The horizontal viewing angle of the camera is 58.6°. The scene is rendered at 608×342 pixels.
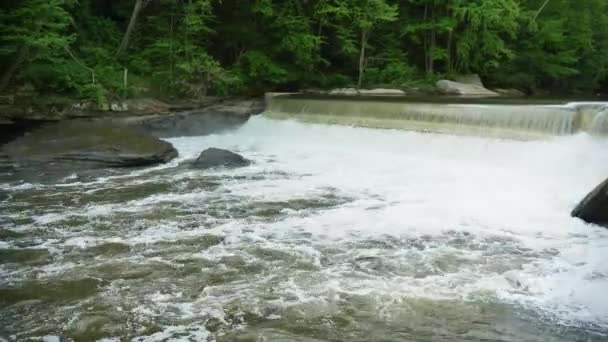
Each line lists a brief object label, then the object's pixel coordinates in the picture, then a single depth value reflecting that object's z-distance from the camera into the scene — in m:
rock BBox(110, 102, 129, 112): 13.67
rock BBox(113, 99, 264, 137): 13.59
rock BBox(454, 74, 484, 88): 20.11
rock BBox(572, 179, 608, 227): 6.55
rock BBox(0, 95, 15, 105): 12.50
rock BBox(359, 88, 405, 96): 17.14
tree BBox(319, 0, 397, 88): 17.52
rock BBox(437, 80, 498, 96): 18.39
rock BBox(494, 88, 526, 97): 20.01
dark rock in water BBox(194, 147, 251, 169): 10.34
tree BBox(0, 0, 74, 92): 11.31
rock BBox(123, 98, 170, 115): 13.94
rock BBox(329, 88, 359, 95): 17.05
